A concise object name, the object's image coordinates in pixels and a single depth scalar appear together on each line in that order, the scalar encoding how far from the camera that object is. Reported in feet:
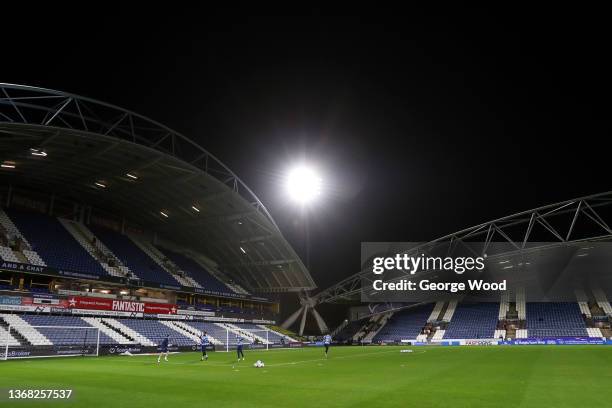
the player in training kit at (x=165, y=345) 91.35
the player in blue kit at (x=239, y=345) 88.84
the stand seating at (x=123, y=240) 115.65
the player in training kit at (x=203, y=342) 92.58
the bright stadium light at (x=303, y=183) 154.61
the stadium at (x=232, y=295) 47.50
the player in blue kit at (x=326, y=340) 107.76
